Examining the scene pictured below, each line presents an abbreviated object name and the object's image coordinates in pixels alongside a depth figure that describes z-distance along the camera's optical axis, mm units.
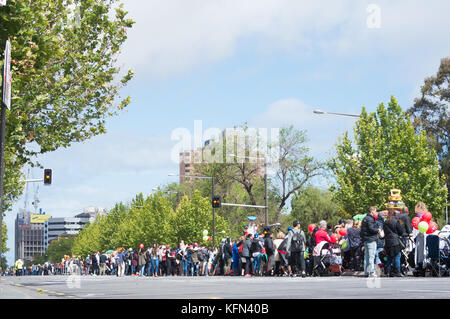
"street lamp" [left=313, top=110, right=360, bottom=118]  38531
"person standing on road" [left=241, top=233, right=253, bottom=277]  30020
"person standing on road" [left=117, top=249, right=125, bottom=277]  48300
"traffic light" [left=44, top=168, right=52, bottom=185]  34625
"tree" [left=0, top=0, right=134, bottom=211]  25453
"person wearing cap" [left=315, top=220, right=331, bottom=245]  24078
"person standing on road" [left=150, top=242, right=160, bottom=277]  41562
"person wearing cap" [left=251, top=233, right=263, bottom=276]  29750
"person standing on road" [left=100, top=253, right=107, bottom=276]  53675
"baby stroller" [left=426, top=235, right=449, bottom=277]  19469
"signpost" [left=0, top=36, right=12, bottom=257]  14617
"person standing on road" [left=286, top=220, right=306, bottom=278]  24688
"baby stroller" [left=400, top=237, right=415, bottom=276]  20938
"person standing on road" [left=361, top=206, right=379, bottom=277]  19188
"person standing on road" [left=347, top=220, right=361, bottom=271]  23438
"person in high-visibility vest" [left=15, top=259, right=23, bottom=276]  70412
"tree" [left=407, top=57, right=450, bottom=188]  61750
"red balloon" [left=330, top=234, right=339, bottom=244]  23847
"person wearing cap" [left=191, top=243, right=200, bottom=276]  38381
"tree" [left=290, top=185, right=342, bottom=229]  70750
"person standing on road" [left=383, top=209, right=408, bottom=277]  19758
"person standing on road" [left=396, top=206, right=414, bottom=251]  20406
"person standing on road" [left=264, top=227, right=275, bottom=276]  28203
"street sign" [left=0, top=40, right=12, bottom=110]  14602
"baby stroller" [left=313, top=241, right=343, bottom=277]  23625
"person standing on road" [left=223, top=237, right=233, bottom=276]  34406
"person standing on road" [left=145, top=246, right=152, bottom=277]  42900
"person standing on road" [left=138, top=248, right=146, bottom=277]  43888
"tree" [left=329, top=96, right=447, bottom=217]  48594
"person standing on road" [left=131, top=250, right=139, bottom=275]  45438
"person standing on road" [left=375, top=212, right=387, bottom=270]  21500
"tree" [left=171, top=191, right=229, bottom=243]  74188
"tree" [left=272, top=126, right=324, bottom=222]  70750
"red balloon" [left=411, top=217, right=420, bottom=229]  20844
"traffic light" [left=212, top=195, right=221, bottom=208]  44312
